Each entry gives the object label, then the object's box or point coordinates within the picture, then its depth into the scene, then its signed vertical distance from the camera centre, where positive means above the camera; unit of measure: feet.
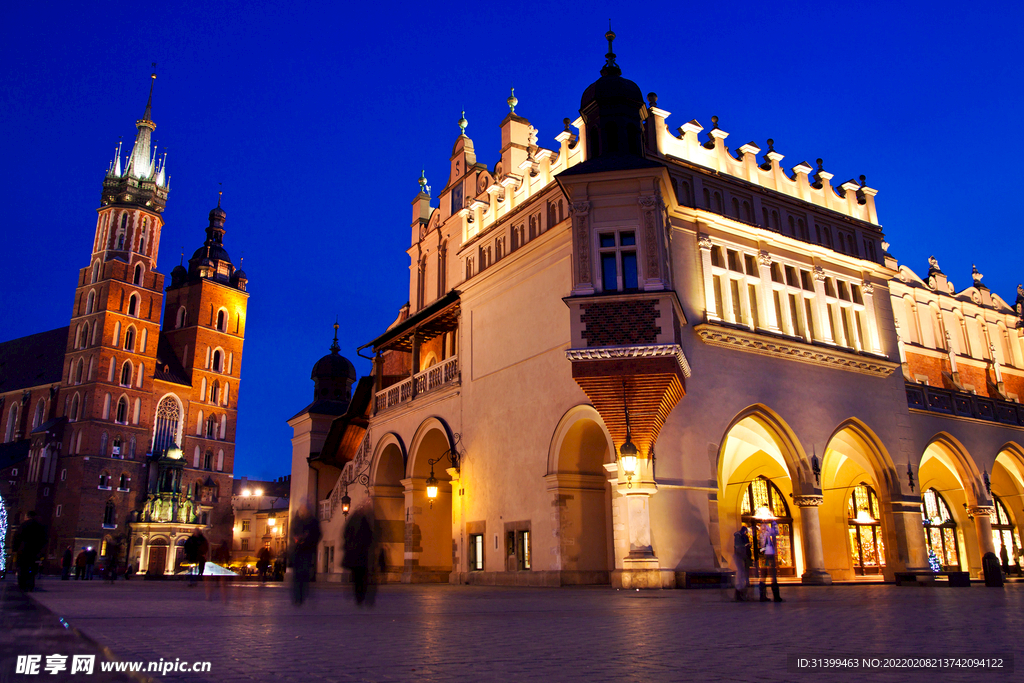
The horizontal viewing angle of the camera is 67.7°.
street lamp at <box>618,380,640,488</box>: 57.31 +6.70
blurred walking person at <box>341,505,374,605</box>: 37.63 +0.17
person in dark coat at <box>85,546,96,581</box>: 142.72 -1.65
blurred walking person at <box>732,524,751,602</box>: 42.43 -0.64
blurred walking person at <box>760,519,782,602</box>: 42.83 -0.44
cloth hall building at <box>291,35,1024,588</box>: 62.75 +15.81
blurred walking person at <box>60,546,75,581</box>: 122.93 -1.66
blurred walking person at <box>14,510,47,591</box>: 50.39 +0.86
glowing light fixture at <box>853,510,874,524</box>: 87.71 +3.16
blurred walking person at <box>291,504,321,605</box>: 35.73 +0.55
